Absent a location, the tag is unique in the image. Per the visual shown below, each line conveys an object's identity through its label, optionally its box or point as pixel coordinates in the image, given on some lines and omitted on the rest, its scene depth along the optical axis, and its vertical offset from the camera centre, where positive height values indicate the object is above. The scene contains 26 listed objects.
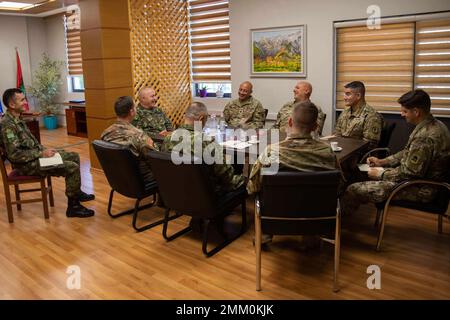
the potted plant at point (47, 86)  9.13 +0.19
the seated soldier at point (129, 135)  3.48 -0.37
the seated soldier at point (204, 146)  2.88 -0.39
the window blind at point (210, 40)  6.07 +0.77
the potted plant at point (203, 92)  6.50 -0.03
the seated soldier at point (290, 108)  4.34 -0.24
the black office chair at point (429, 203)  2.78 -0.81
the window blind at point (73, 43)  8.85 +1.11
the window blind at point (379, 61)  4.41 +0.27
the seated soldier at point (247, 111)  4.79 -0.26
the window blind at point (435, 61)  4.15 +0.23
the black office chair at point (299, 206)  2.23 -0.69
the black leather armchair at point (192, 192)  2.75 -0.72
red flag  9.12 +0.40
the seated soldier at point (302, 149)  2.44 -0.37
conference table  3.18 -0.48
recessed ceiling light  7.49 +1.70
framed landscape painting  5.09 +0.44
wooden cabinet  8.57 -0.54
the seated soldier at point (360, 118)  3.74 -0.30
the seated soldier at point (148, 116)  4.45 -0.27
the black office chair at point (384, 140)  3.79 -0.51
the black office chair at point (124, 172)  3.26 -0.66
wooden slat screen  5.66 +0.59
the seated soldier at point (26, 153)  3.64 -0.52
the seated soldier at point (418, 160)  2.77 -0.52
